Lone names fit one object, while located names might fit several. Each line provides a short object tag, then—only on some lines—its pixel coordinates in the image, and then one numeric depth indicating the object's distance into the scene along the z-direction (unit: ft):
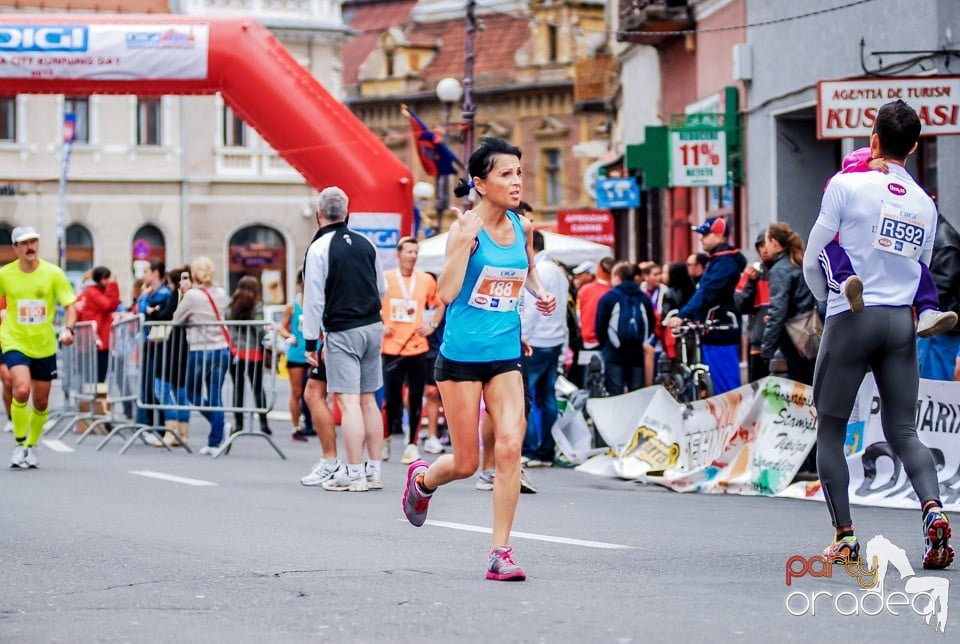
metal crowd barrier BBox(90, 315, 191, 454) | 59.47
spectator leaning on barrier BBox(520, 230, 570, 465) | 49.70
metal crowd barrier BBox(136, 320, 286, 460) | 56.65
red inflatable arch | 69.36
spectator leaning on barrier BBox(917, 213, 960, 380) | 40.55
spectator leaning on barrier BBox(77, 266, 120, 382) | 71.77
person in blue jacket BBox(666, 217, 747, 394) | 51.08
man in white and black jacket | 42.57
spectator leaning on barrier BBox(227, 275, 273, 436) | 56.34
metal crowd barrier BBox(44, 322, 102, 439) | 65.57
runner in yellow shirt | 48.83
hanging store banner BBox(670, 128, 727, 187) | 74.54
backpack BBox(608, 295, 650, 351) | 55.83
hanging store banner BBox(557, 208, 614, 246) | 119.34
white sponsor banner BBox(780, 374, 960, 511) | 38.14
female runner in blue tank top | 26.61
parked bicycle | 51.83
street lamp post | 107.65
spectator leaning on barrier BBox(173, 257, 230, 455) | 57.47
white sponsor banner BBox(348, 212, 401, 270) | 68.95
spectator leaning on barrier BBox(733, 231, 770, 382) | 48.42
